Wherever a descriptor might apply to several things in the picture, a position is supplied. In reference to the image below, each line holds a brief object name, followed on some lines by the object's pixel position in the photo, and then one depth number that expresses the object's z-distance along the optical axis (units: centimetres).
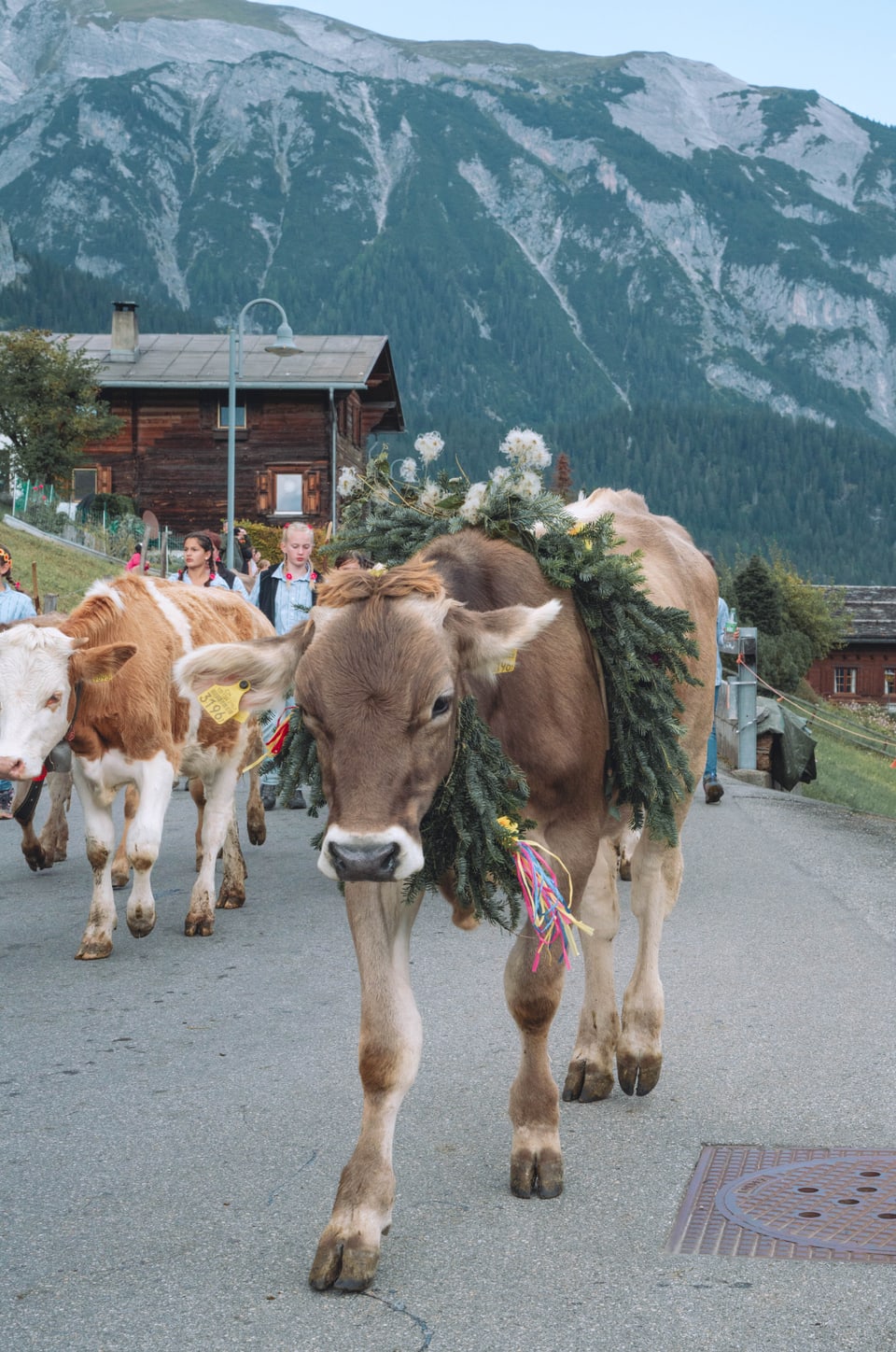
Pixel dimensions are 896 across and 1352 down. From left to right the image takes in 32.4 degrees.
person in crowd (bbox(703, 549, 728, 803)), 1431
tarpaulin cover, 1834
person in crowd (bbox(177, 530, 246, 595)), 1147
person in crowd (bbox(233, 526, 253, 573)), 2538
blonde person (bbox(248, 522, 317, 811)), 1141
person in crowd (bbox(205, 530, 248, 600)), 1346
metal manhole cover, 391
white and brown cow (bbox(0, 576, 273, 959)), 772
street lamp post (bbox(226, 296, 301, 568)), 2753
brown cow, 377
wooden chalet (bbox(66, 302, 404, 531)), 5719
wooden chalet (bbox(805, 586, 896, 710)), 8794
